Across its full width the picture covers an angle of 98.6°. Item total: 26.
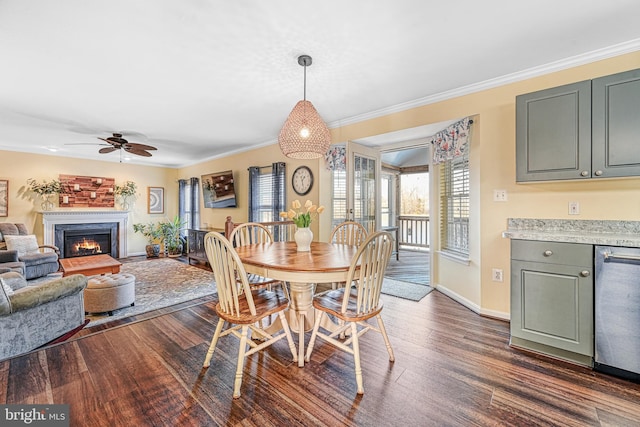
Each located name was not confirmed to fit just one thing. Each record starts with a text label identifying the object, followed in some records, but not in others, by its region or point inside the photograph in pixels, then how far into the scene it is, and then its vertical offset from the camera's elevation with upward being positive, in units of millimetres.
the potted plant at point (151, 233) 6879 -521
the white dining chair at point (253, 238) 2529 -274
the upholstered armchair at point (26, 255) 4242 -663
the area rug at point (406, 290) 3436 -1045
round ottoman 2998 -894
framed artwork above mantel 6070 +511
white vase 2389 -223
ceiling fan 4191 +1059
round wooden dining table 1754 -353
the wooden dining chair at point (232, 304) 1673 -617
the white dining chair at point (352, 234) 2934 -235
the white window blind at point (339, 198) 4191 +220
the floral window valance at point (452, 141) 3006 +820
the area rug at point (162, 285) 3199 -1098
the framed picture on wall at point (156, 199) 7422 +391
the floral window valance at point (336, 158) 4062 +809
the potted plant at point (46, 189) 5664 +537
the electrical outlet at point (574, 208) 2374 +21
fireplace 5777 -326
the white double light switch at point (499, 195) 2701 +153
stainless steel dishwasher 1742 -661
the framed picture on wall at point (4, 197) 5328 +341
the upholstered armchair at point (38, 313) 1942 -769
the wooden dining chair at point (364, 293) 1707 -533
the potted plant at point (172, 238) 7070 -635
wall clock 4535 +547
